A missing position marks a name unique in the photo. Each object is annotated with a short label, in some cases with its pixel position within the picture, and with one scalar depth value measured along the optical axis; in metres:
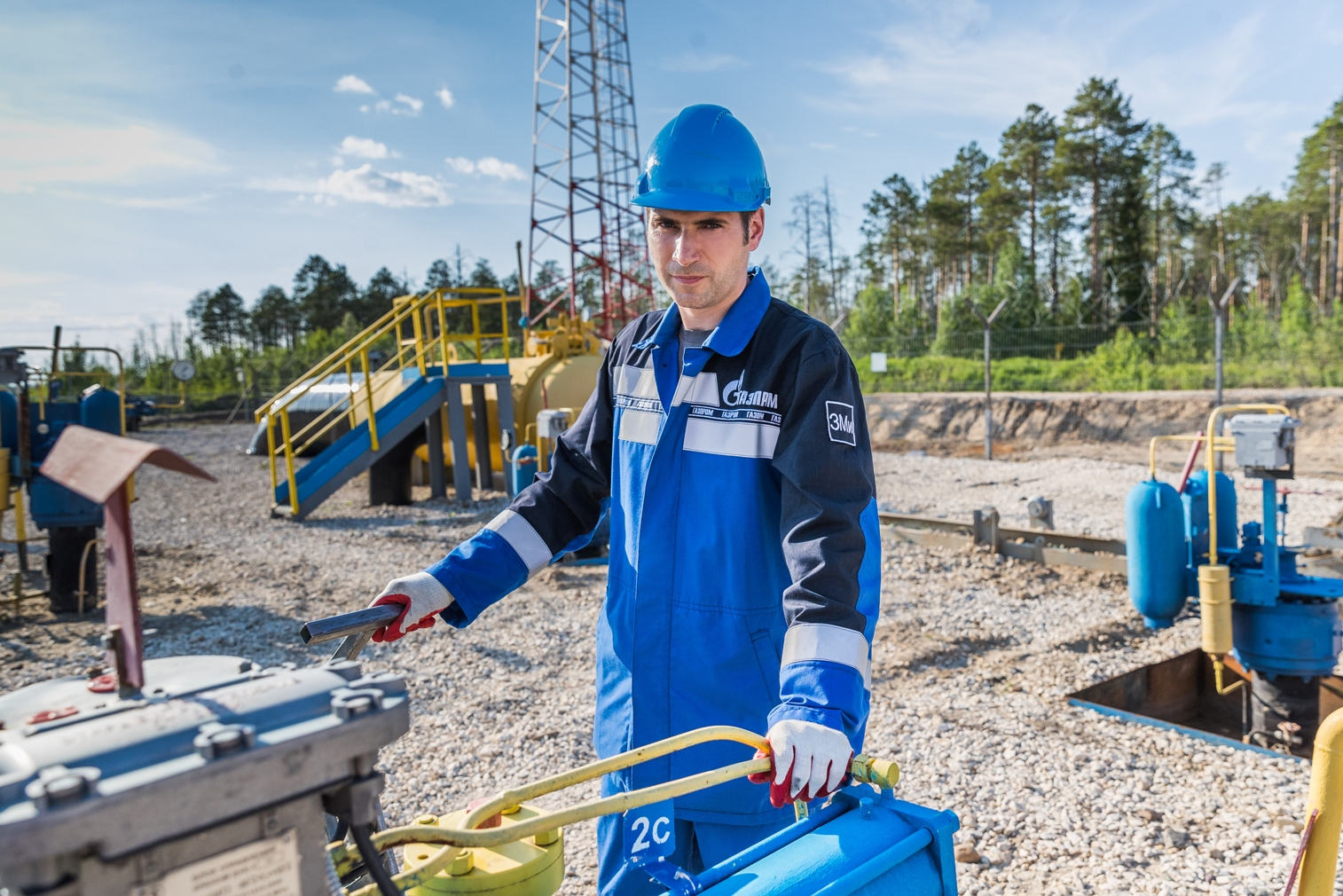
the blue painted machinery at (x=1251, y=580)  4.37
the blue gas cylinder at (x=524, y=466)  8.32
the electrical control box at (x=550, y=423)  8.08
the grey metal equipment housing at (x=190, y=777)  0.75
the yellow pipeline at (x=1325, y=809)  1.76
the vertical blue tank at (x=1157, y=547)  4.70
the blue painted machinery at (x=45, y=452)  6.23
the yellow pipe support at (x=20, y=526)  6.66
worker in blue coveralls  1.67
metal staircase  10.27
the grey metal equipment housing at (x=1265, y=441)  4.36
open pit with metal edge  4.50
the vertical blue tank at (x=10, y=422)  6.25
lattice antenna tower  21.06
